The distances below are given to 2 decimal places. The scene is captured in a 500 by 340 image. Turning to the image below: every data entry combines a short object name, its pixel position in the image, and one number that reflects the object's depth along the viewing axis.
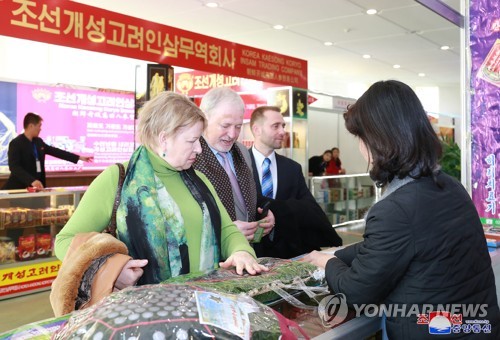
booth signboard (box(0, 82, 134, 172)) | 7.88
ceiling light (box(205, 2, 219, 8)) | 6.77
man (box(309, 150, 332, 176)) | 10.26
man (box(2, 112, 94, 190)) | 5.78
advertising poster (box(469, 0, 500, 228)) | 2.54
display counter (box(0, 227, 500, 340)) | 1.12
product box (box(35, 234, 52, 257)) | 5.25
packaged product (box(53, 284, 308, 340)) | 0.76
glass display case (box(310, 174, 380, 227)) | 7.80
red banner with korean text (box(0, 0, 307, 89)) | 3.63
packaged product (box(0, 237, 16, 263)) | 4.94
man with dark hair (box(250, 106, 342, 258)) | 2.57
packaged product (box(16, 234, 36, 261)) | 5.09
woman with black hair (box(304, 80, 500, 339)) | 1.14
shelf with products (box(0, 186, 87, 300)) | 4.95
